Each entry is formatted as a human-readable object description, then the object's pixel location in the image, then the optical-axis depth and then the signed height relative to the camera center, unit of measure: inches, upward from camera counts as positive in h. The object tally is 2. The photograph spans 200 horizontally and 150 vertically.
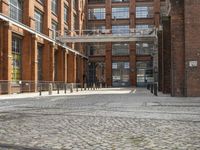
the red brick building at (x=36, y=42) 1009.8 +157.7
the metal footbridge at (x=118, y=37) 1404.8 +203.9
